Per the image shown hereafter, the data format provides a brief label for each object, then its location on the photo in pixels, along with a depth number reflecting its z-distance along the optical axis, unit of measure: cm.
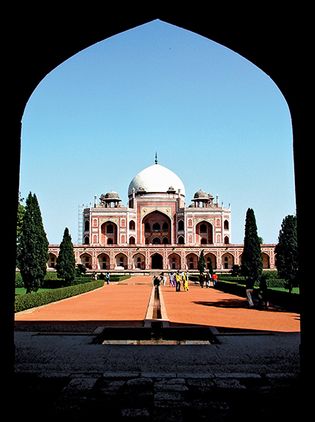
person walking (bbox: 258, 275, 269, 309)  1277
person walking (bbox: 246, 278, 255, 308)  1329
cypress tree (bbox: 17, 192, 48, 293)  1797
